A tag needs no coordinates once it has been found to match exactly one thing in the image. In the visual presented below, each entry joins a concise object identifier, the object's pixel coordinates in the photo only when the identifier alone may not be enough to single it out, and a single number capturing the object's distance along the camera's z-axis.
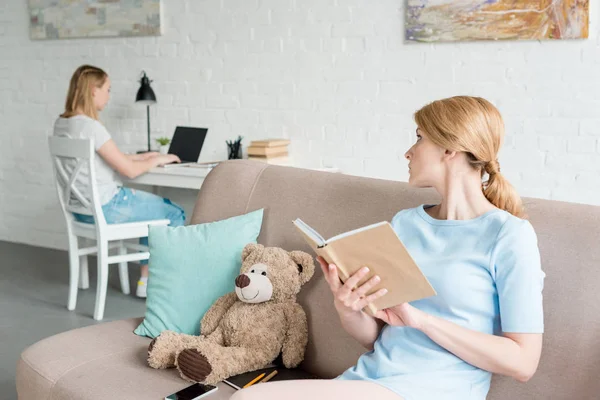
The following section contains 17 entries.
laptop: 4.04
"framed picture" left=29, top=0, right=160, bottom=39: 4.42
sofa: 1.51
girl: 3.77
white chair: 3.60
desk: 3.71
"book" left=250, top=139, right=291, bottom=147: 3.70
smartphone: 1.72
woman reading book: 1.42
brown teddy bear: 1.87
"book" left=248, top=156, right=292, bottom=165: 3.70
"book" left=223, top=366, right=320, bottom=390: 1.81
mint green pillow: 2.07
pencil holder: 3.93
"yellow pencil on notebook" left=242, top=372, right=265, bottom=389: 1.80
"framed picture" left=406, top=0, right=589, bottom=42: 2.99
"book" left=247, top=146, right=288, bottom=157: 3.69
